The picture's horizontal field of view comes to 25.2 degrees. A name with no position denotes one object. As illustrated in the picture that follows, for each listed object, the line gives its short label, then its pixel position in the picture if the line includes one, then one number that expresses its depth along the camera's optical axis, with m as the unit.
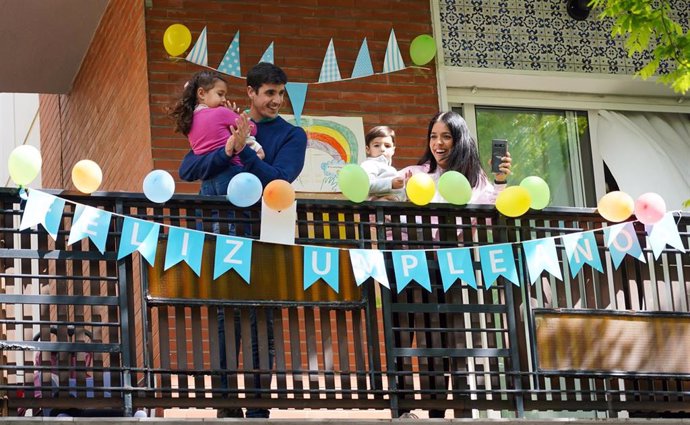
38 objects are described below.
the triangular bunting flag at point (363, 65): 12.29
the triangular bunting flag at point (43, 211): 8.56
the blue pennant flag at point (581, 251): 9.52
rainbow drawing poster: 11.93
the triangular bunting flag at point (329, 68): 12.18
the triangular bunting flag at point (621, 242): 9.73
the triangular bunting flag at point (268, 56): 12.00
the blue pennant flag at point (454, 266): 9.26
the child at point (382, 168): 9.64
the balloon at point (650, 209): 9.68
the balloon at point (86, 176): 8.77
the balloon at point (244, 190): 8.98
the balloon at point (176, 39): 11.64
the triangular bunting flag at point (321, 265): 9.14
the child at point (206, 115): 9.33
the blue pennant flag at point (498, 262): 9.42
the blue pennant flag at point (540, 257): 9.48
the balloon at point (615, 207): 9.65
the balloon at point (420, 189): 9.28
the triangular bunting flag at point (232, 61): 11.87
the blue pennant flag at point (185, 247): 8.85
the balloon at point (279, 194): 8.97
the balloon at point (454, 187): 9.35
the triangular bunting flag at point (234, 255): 8.96
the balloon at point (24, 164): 8.56
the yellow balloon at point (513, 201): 9.38
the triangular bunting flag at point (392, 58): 12.39
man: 9.05
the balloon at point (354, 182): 9.16
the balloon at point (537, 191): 9.50
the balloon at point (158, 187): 8.88
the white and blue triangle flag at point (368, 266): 9.12
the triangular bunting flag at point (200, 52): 11.80
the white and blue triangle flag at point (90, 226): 8.66
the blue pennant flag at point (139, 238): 8.77
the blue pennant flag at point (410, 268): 9.16
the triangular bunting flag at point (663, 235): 9.75
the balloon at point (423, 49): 12.35
